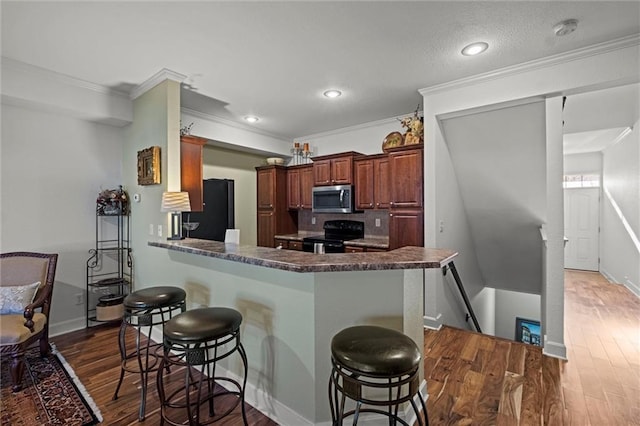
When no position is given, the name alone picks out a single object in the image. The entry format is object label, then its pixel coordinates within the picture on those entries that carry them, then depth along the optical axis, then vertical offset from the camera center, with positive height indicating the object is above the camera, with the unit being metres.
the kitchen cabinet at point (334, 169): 4.54 +0.67
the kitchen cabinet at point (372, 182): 4.24 +0.43
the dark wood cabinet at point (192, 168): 3.32 +0.50
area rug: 1.94 -1.36
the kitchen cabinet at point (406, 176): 3.63 +0.44
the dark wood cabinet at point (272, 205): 5.32 +0.11
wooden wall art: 3.01 +0.49
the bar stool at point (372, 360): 1.25 -0.65
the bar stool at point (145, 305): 2.06 -0.67
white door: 6.62 -0.40
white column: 2.71 -0.19
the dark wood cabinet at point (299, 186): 5.20 +0.45
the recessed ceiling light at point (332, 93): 3.44 +1.40
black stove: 4.49 -0.40
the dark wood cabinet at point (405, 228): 3.61 -0.22
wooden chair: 2.26 -0.78
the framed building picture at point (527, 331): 5.95 -2.48
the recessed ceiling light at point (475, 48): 2.45 +1.38
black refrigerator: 3.96 -0.01
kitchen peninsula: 1.74 -0.62
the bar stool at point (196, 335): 1.58 -0.68
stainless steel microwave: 4.55 +0.19
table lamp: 2.69 +0.08
